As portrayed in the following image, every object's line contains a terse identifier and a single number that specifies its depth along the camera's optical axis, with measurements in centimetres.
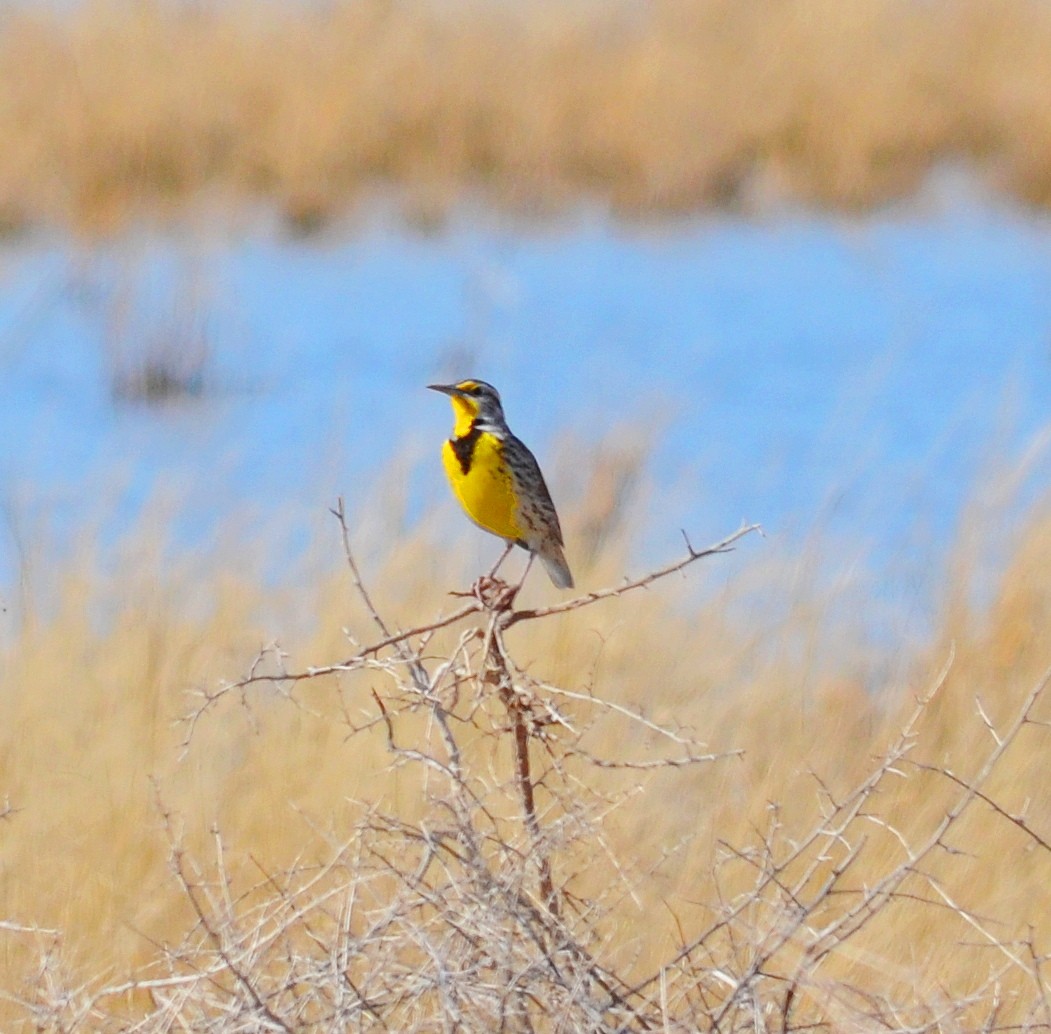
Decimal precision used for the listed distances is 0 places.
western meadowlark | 2349
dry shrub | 2295
